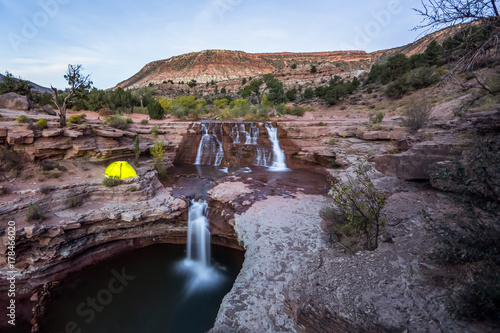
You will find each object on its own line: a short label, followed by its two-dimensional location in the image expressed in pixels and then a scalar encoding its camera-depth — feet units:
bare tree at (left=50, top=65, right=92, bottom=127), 38.09
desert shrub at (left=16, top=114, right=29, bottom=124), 33.04
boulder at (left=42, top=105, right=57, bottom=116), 48.50
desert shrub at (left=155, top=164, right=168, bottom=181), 39.86
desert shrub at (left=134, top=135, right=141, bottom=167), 39.77
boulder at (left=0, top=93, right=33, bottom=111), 46.73
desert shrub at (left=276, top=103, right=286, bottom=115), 74.59
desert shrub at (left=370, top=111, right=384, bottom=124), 45.78
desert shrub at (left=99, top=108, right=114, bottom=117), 66.39
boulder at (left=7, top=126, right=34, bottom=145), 30.21
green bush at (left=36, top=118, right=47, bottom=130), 33.19
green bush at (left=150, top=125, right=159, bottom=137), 49.39
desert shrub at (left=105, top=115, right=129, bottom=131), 46.68
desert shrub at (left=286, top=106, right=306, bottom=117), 76.69
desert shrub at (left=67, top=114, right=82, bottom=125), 39.60
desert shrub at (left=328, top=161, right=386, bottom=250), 14.37
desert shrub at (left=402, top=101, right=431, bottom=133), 30.96
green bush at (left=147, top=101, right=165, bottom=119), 64.44
